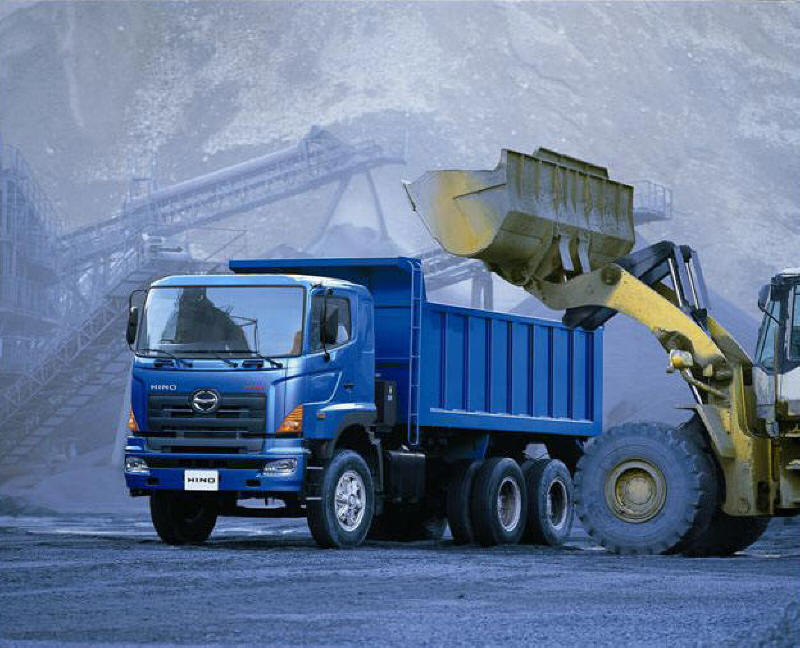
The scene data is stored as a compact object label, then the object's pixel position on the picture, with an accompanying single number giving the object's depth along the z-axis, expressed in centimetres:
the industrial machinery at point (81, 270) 4781
